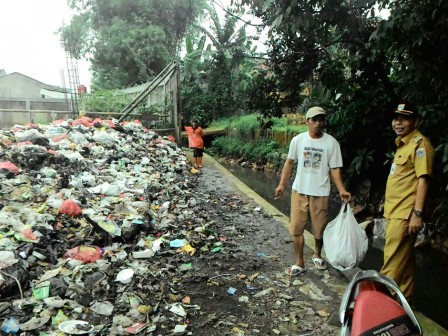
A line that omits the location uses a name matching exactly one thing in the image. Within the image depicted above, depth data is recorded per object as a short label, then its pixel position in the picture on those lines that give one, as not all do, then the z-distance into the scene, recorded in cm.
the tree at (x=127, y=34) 1694
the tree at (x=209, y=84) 1681
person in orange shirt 900
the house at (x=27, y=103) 928
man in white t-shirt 320
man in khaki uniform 249
